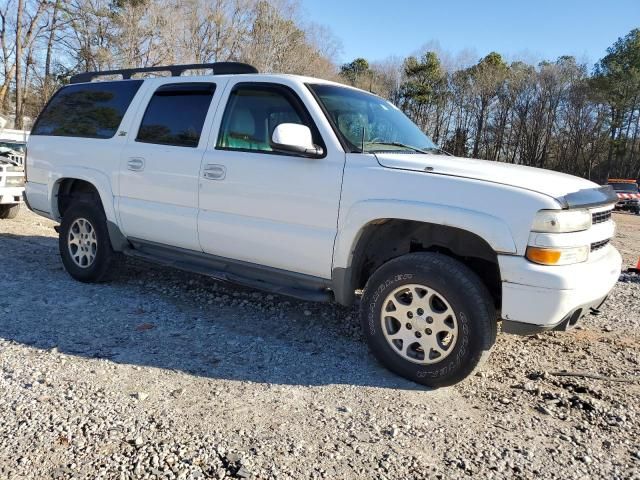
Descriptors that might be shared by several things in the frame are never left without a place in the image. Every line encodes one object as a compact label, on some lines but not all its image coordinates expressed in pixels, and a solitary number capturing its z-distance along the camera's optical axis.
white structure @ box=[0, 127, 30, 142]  13.84
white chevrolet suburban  3.02
